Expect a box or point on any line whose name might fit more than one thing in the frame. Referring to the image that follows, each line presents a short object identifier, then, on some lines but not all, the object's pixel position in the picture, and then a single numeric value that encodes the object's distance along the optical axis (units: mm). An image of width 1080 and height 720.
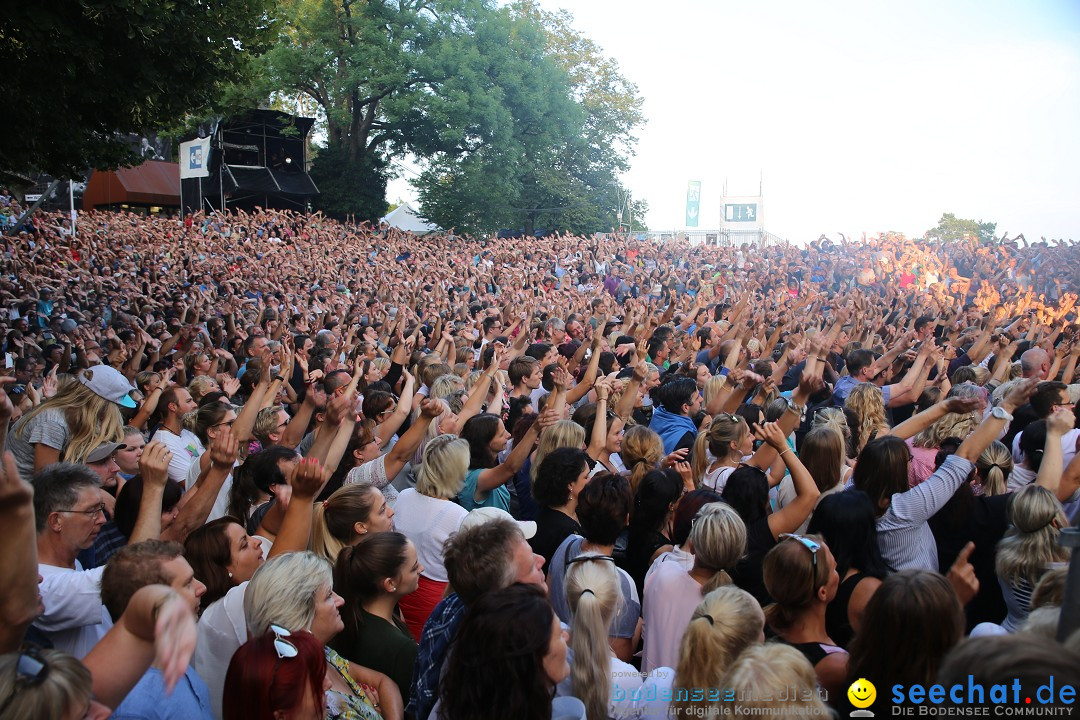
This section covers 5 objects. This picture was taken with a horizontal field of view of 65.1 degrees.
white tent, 45688
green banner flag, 52122
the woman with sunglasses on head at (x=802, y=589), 2920
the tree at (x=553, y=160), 35031
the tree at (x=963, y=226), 53981
